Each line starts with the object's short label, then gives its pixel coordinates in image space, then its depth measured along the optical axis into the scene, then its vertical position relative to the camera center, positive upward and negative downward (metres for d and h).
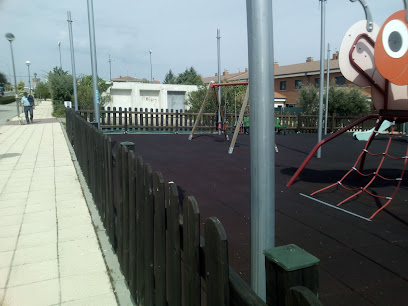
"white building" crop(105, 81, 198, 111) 37.19 +2.69
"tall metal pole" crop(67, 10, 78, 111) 14.06 +3.29
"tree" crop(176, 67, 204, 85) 87.54 +11.20
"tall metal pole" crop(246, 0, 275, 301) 1.52 -0.09
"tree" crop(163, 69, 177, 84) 99.84 +12.28
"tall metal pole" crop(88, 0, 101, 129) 8.86 +1.83
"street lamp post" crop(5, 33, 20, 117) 20.44 +5.23
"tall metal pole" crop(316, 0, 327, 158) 7.36 +1.39
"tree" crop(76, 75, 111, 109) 24.56 +1.70
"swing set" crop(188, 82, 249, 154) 9.59 -0.16
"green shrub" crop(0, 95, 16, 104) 57.78 +3.91
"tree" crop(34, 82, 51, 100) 70.86 +6.53
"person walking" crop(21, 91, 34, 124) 17.75 +0.92
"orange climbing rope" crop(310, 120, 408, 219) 4.28 -1.25
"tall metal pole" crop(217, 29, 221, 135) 15.18 +3.14
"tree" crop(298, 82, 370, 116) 26.69 +0.89
